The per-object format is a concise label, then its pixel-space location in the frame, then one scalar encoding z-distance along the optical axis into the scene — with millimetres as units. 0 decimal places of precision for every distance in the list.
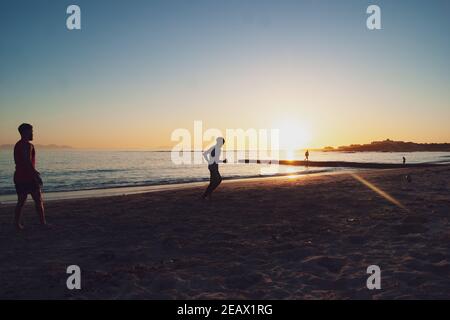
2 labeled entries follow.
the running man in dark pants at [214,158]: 13391
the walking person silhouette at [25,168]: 8898
